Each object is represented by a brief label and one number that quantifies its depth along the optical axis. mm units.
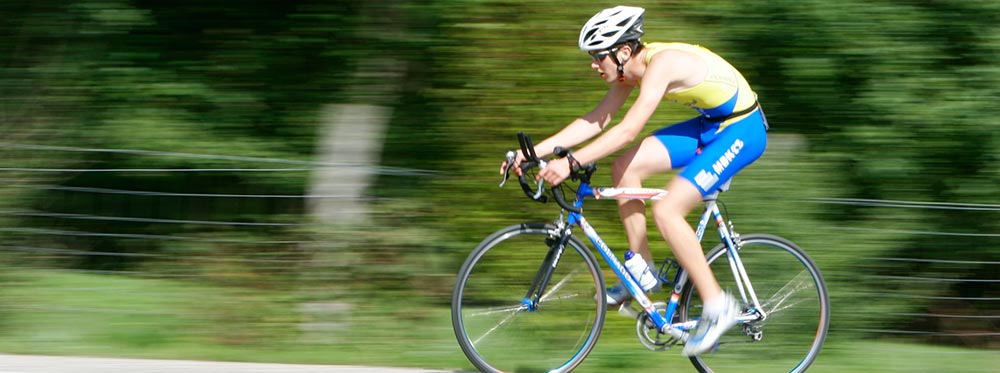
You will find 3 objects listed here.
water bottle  9664
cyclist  9125
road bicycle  9547
